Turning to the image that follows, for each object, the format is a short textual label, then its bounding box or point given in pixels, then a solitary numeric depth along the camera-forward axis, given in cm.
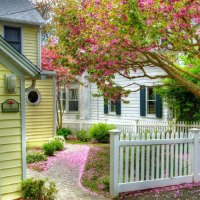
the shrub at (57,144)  1323
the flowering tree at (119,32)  803
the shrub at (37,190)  623
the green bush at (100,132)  1658
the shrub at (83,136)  1763
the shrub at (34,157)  1094
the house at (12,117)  616
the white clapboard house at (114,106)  1677
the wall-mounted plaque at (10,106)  616
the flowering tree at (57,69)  1966
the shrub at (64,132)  1936
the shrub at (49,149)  1219
